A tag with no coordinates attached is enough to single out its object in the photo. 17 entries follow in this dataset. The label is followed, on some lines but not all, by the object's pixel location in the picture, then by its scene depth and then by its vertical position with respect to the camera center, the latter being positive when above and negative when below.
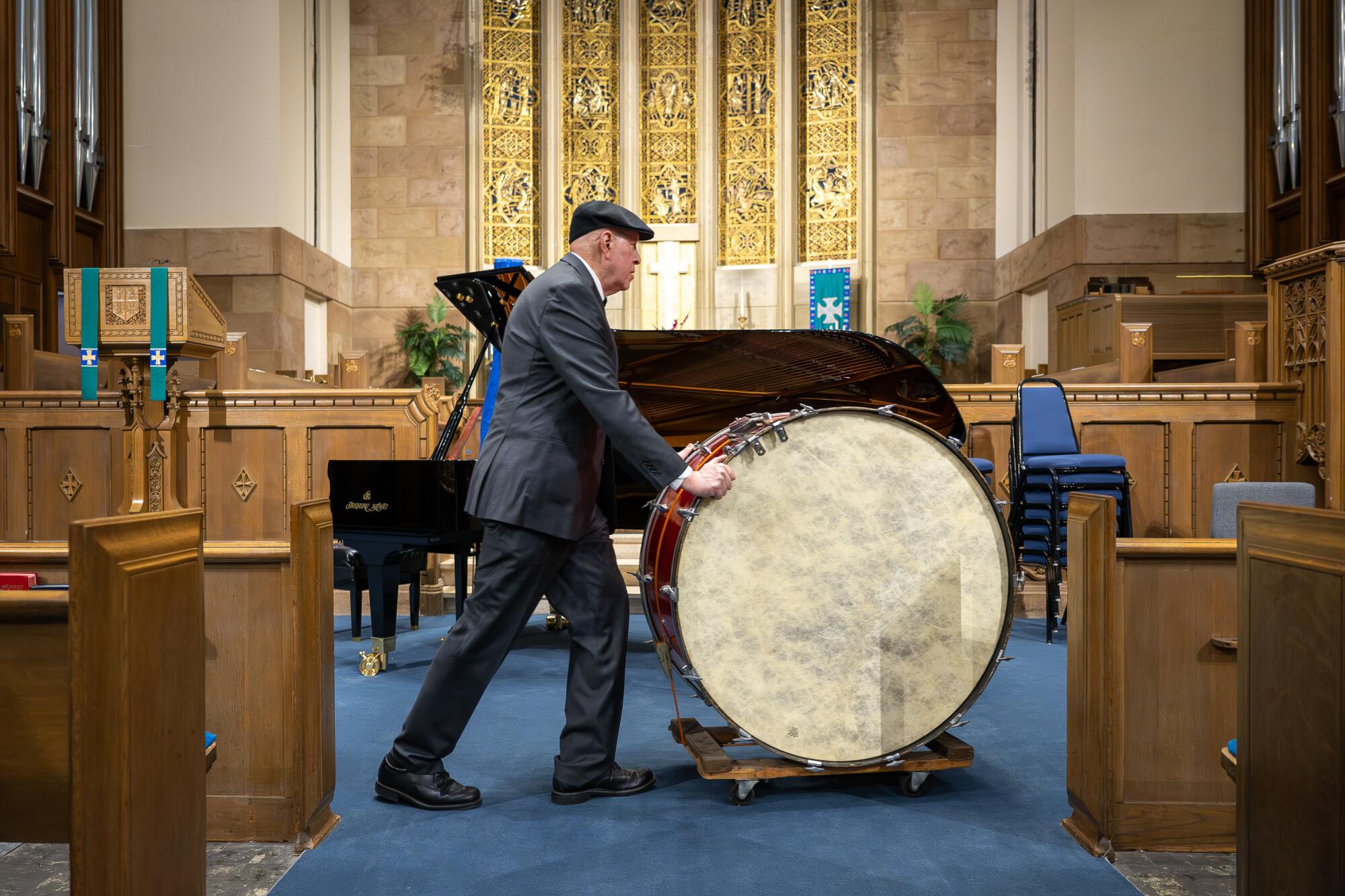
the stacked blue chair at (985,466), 5.45 -0.15
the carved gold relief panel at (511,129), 13.38 +4.05
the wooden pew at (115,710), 1.51 -0.45
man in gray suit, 2.62 -0.19
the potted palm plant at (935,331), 11.80 +1.24
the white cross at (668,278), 13.11 +2.06
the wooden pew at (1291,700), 1.51 -0.41
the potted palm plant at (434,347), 12.22 +1.11
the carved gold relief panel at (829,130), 13.01 +3.93
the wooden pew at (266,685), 2.45 -0.59
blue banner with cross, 12.59 +1.71
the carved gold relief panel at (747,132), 13.43 +4.01
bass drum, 2.65 -0.38
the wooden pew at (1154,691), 2.41 -0.60
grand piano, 3.71 +0.16
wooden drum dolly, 2.72 -0.87
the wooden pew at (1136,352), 7.04 +0.59
